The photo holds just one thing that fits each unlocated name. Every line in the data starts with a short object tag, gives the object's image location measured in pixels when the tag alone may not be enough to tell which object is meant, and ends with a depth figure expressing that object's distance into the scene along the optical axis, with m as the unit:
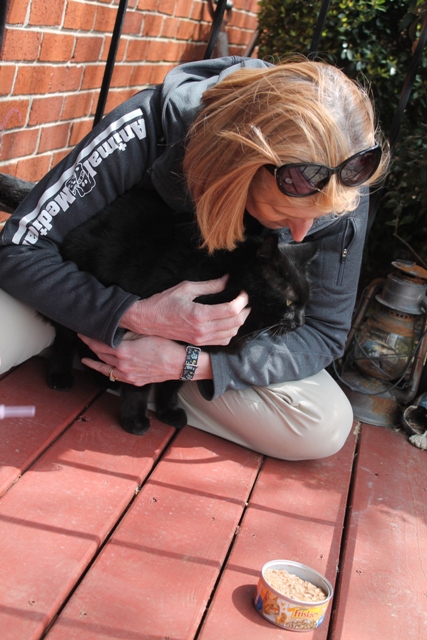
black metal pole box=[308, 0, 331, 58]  2.23
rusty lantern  2.35
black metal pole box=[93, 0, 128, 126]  2.13
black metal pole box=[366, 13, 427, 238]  2.17
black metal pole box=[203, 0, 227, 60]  2.26
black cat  1.79
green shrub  2.62
